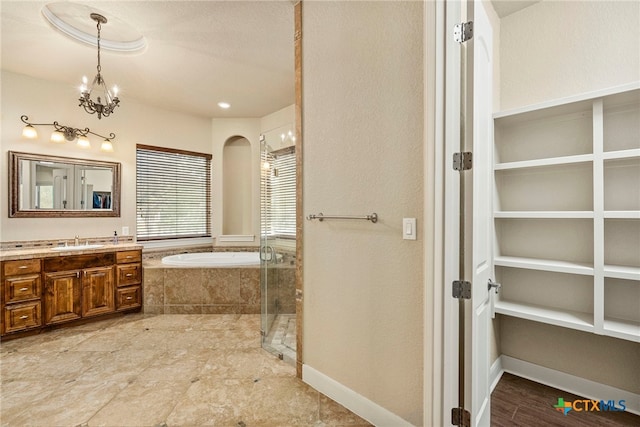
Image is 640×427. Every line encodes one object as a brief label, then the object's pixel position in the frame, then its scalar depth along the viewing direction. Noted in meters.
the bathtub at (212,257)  4.21
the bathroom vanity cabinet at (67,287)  3.00
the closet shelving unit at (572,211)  1.84
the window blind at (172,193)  4.48
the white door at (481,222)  1.43
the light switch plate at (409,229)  1.58
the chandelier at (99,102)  2.58
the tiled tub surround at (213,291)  3.77
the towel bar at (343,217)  1.77
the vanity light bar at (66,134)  3.43
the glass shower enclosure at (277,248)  2.72
